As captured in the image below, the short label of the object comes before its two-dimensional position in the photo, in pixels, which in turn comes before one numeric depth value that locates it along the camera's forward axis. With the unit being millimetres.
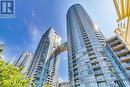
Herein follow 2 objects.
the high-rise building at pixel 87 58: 24532
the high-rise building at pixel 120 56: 20975
